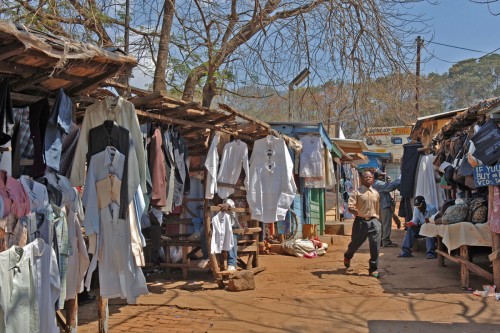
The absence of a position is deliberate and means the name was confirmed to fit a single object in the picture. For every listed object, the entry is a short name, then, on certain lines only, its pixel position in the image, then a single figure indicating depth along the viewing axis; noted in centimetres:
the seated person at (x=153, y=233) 842
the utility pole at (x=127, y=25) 942
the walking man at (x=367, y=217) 896
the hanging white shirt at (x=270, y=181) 845
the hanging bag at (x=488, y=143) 661
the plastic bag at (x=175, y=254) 875
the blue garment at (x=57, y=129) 459
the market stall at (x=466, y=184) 671
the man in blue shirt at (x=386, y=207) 1238
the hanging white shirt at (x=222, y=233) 775
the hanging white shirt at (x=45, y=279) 421
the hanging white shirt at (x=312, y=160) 1141
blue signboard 659
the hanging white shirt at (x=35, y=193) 433
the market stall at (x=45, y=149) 408
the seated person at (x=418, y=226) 1033
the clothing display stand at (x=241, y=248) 773
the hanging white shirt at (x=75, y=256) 486
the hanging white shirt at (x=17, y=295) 386
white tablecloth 718
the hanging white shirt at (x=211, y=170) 763
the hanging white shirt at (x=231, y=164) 804
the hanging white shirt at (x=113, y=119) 515
